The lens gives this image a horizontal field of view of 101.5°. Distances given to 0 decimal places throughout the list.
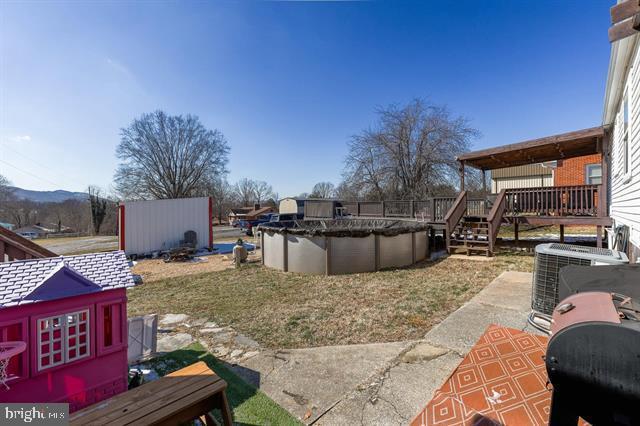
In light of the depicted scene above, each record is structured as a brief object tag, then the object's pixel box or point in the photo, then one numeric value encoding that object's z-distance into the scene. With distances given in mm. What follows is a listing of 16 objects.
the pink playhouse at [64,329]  1906
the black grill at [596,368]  1107
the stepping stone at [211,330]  4062
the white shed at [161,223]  11461
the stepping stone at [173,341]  3605
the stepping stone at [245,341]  3575
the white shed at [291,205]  26234
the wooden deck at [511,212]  8089
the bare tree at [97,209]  28953
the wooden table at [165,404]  1684
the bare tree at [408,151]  18859
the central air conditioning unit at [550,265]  3082
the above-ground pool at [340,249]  7477
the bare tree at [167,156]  28688
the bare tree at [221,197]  33034
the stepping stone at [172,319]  4485
